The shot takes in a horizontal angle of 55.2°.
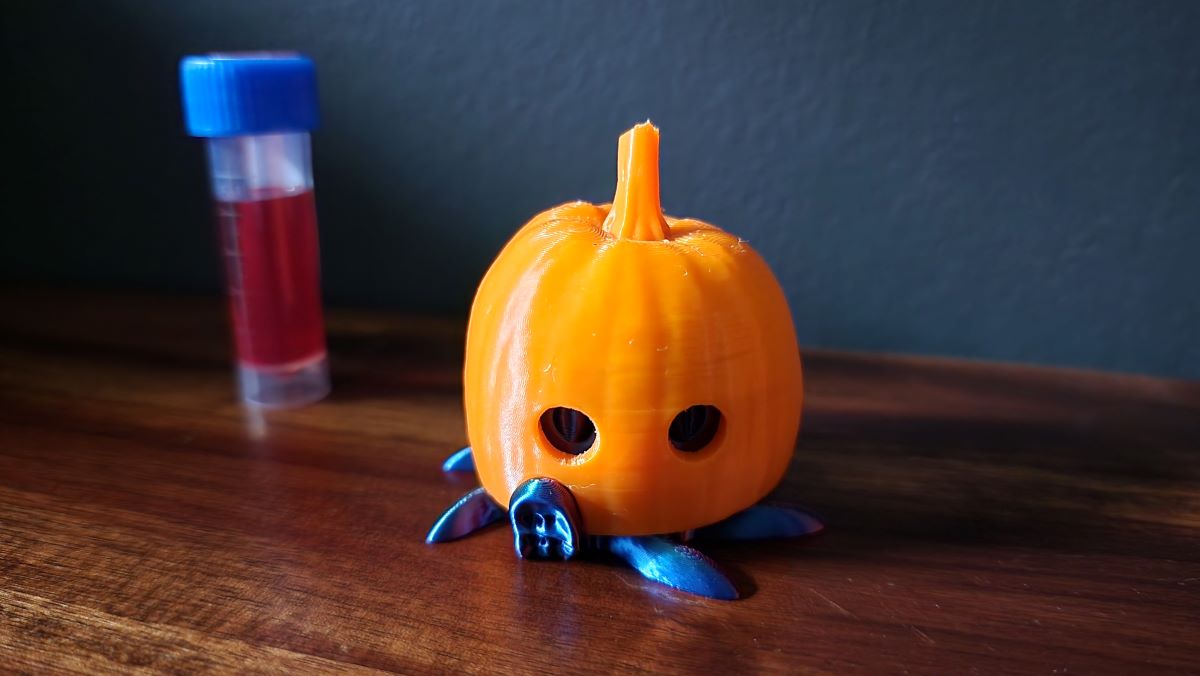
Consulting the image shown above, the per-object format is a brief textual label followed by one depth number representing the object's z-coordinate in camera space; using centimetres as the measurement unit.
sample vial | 28
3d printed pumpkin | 22
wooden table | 21
